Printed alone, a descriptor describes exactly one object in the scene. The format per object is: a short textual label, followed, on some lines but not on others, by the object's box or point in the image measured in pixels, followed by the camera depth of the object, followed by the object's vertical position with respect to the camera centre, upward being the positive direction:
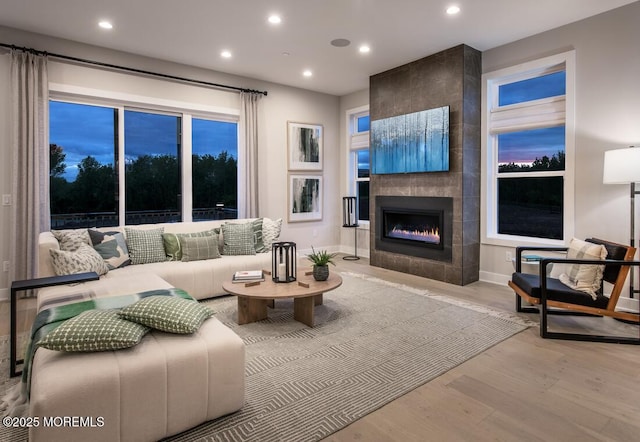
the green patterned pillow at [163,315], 1.97 -0.53
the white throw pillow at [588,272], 3.06 -0.47
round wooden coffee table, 3.15 -0.65
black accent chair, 2.95 -0.66
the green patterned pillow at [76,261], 3.24 -0.40
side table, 2.37 -0.46
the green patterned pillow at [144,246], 4.09 -0.32
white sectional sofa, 3.32 -0.55
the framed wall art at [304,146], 6.50 +1.27
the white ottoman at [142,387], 1.54 -0.77
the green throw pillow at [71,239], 3.57 -0.21
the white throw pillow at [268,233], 4.93 -0.22
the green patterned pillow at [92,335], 1.71 -0.56
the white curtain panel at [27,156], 4.10 +0.68
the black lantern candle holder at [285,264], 3.51 -0.46
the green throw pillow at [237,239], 4.65 -0.29
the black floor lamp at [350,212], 6.93 +0.08
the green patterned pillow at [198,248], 4.27 -0.36
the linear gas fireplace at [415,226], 5.02 -0.14
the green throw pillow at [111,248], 3.83 -0.32
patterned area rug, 1.96 -1.03
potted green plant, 3.52 -0.49
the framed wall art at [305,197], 6.56 +0.34
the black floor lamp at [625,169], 3.22 +0.41
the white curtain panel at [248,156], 5.86 +0.95
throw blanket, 1.99 -0.62
